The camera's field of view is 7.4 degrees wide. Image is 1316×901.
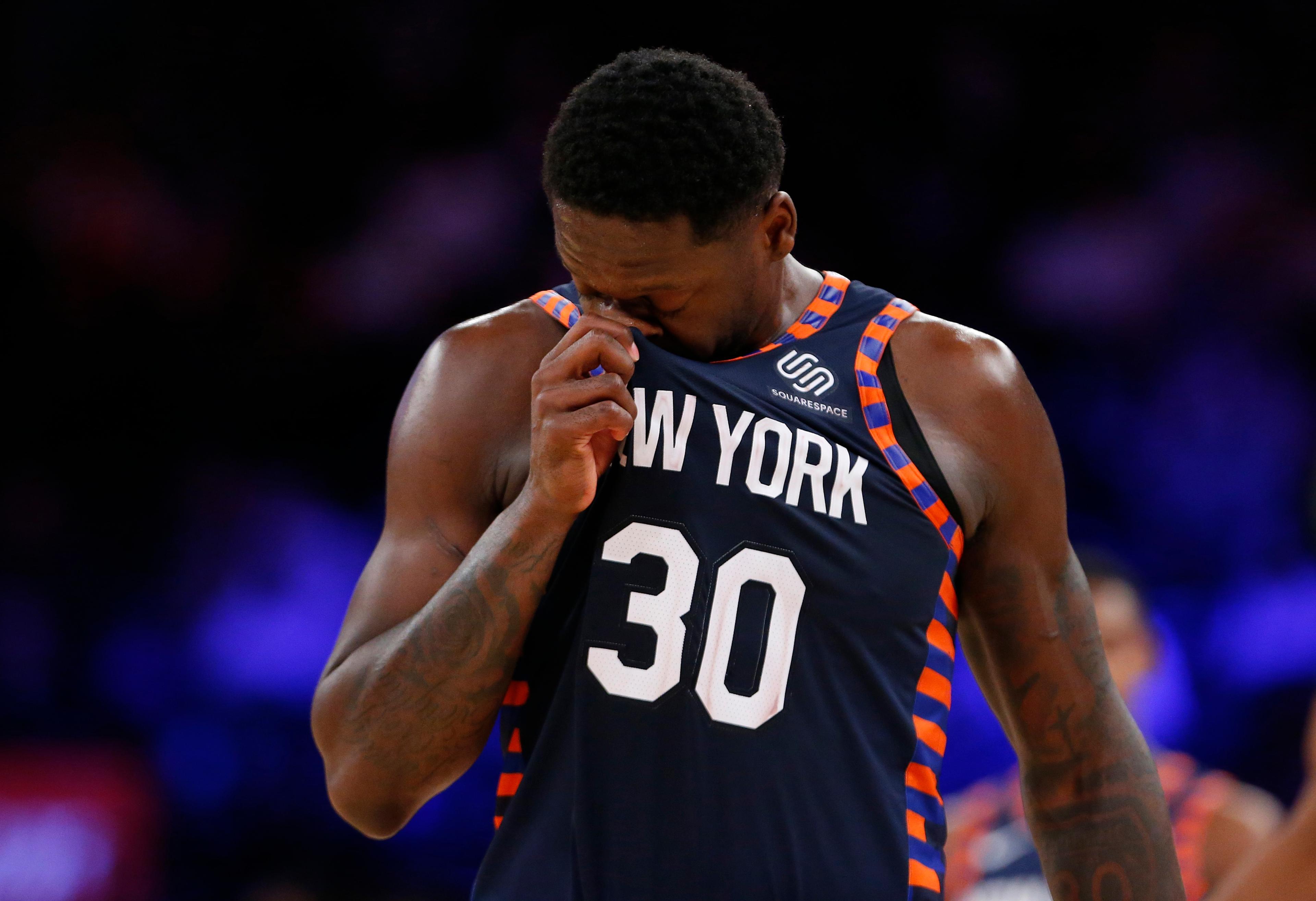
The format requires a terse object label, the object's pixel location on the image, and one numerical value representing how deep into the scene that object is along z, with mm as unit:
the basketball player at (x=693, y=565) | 7363
